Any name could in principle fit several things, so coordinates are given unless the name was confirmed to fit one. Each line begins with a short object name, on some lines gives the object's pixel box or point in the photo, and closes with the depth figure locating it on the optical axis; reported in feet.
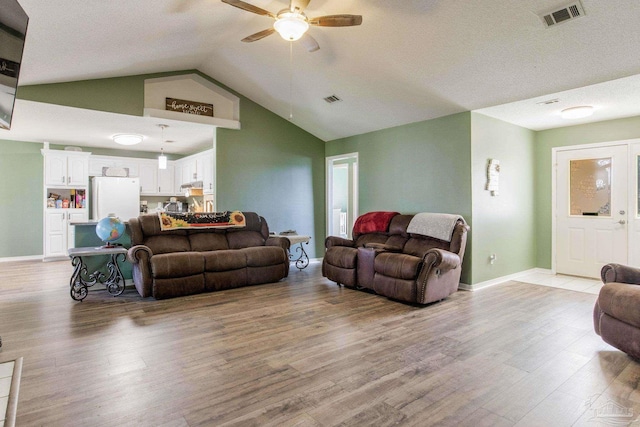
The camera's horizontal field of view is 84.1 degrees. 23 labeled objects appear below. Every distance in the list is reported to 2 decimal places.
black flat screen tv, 6.64
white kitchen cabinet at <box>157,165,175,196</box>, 28.86
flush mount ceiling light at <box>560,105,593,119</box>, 15.06
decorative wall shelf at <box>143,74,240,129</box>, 17.87
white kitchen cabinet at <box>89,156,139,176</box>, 26.09
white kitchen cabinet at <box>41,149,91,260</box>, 24.29
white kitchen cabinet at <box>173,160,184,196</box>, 28.71
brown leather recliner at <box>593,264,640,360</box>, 8.30
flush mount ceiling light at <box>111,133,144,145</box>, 21.71
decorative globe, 14.85
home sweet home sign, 18.30
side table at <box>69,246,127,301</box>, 14.08
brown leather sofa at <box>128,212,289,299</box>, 14.26
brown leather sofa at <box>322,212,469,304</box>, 13.12
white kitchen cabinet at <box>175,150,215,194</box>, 24.35
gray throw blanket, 14.60
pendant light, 20.23
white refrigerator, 25.72
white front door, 16.85
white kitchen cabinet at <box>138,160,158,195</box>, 27.94
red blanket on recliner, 17.47
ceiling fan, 9.51
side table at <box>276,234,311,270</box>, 19.66
